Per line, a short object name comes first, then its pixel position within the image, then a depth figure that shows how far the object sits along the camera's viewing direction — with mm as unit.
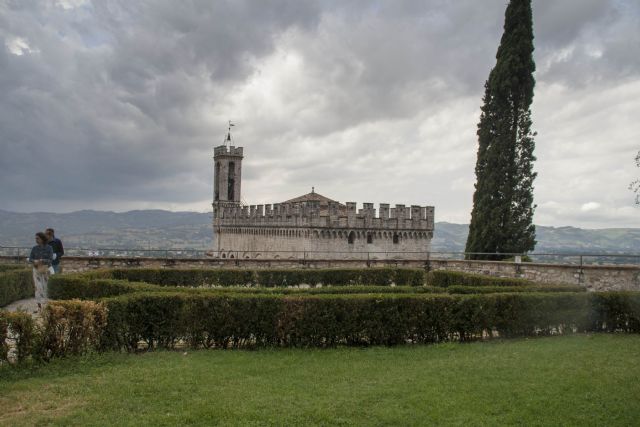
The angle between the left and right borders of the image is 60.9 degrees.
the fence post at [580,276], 19141
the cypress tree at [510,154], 29125
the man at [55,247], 16000
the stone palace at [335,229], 37219
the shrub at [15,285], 16641
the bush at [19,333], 8281
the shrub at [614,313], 12641
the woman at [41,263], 13578
